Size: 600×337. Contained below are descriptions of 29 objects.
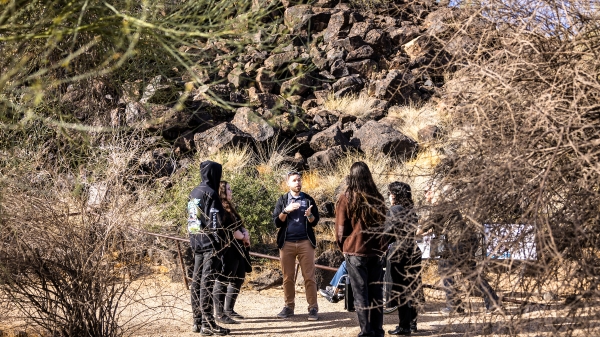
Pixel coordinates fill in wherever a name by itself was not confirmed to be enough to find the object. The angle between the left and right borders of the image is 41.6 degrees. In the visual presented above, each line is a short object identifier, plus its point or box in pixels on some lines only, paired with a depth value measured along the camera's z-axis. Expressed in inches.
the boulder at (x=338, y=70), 1141.1
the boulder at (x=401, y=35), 1231.7
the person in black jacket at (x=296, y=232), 357.1
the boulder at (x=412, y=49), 1152.2
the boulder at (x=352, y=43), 1215.6
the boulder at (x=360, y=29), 1260.7
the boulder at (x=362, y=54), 1194.6
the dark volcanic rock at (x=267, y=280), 492.1
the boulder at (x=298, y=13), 1143.8
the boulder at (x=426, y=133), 844.0
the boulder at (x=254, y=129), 851.4
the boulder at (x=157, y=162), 762.4
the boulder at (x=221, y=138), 789.9
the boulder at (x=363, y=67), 1160.8
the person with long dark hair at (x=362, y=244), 295.6
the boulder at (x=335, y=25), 1249.4
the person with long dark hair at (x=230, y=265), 333.4
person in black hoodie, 313.9
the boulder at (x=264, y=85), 1052.8
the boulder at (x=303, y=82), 1040.6
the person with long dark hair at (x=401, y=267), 304.0
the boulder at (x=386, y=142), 829.2
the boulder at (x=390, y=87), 1035.3
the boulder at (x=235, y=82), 1067.7
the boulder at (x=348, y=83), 1095.6
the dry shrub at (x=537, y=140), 175.3
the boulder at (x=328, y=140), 852.0
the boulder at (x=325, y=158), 807.1
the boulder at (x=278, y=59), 1042.1
